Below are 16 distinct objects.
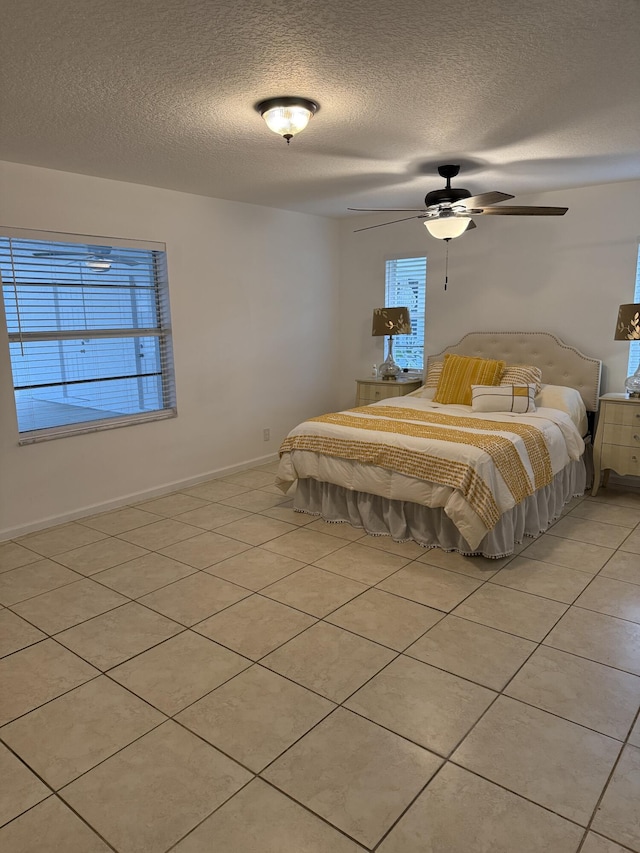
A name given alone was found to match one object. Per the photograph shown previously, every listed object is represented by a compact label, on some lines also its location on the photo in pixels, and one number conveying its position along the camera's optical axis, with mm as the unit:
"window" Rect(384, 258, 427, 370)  5707
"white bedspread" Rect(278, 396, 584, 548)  3240
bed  3285
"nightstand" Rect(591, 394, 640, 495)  4255
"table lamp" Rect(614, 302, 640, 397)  4211
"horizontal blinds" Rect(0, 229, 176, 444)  3795
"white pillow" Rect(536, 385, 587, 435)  4488
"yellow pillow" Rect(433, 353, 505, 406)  4754
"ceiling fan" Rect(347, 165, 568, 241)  3623
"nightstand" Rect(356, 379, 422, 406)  5520
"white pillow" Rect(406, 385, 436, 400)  5104
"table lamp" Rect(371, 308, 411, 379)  5488
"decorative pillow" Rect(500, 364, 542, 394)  4660
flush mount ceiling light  2627
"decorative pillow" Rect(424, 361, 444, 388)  5172
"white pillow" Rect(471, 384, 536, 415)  4328
